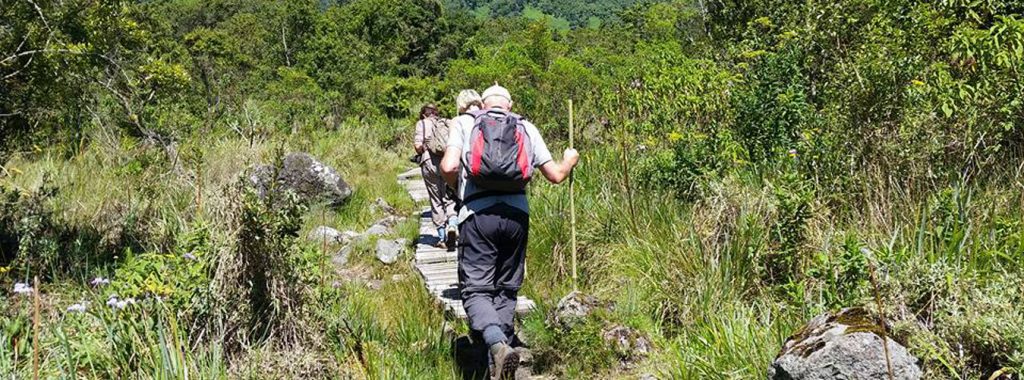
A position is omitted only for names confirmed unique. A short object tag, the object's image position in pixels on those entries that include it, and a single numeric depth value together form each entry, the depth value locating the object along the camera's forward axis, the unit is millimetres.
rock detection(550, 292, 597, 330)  4754
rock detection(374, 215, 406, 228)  9342
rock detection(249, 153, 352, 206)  10141
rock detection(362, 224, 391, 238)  8900
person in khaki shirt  7500
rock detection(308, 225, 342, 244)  8078
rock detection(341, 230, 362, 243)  8569
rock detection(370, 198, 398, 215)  10459
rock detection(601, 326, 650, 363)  4465
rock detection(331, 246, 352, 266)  7660
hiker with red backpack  4094
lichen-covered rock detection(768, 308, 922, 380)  3004
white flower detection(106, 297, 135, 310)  3727
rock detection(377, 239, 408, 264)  7758
